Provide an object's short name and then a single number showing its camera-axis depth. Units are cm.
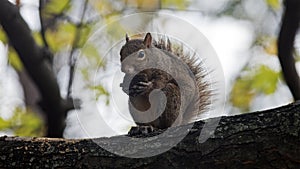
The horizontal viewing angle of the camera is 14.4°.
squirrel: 706
